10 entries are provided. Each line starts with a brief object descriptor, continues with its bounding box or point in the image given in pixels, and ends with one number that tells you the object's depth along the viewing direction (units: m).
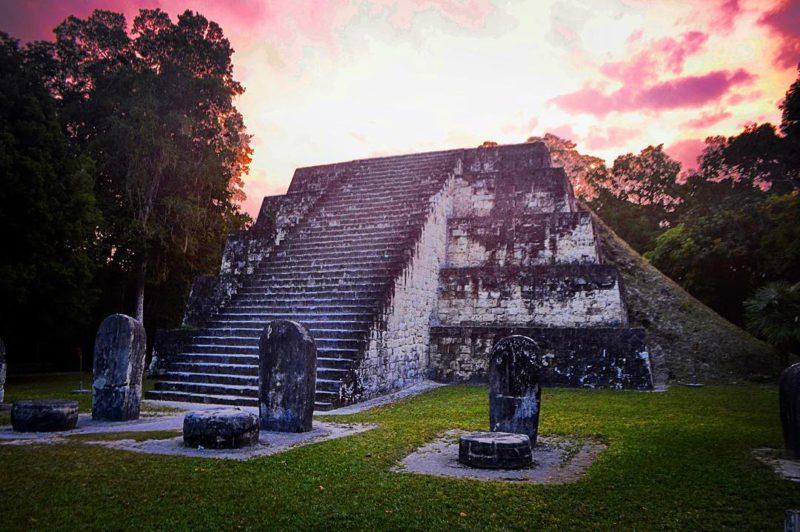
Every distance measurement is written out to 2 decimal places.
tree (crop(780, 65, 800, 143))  15.70
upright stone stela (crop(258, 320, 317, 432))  7.05
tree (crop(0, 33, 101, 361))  12.48
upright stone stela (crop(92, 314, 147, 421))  7.71
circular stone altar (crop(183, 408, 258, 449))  5.90
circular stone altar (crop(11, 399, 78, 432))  6.74
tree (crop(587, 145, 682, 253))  28.80
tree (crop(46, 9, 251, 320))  17.75
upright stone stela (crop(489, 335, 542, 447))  6.56
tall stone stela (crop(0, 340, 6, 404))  9.16
